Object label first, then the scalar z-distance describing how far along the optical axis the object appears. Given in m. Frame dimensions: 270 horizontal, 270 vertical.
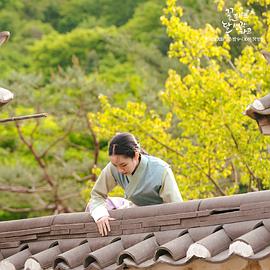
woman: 8.82
